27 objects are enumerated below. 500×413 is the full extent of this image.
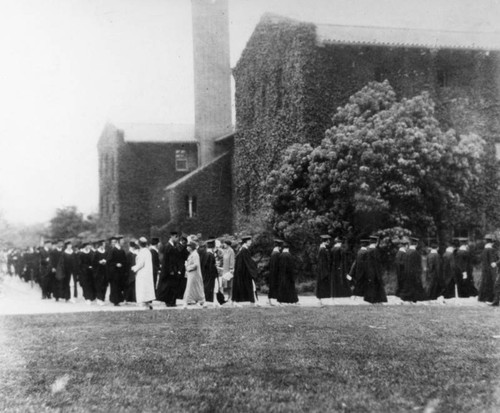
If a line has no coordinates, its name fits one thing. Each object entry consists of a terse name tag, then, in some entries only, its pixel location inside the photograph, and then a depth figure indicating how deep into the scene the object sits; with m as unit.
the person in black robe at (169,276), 17.39
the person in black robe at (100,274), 19.39
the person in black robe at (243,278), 17.34
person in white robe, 17.06
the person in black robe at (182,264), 17.66
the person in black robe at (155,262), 18.78
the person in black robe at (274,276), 17.80
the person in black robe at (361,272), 18.27
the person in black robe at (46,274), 21.45
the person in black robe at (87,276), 19.78
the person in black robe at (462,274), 19.16
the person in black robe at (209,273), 17.94
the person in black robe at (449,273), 18.78
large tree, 22.41
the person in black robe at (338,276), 18.89
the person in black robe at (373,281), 18.05
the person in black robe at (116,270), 18.81
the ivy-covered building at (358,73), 26.77
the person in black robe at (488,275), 17.73
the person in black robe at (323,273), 18.53
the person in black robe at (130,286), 19.22
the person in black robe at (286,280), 17.72
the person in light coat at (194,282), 16.94
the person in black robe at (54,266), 20.97
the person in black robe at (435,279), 18.95
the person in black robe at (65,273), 20.47
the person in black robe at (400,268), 18.70
